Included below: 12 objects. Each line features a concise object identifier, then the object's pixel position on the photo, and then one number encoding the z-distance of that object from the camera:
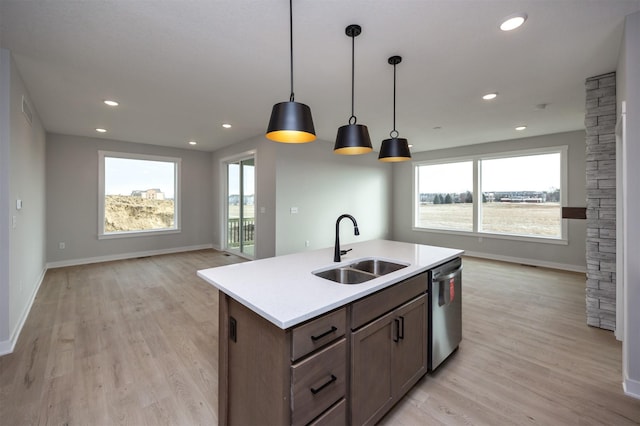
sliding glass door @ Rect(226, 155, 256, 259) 6.06
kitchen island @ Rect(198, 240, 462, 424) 1.16
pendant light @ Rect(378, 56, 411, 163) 2.47
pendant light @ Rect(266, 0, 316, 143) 1.62
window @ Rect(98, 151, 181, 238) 5.81
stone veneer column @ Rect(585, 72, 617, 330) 2.70
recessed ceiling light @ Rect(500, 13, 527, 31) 1.91
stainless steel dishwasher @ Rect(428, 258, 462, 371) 2.02
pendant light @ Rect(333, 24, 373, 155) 2.12
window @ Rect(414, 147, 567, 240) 5.30
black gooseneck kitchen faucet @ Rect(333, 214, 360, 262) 2.07
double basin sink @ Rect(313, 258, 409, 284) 1.94
